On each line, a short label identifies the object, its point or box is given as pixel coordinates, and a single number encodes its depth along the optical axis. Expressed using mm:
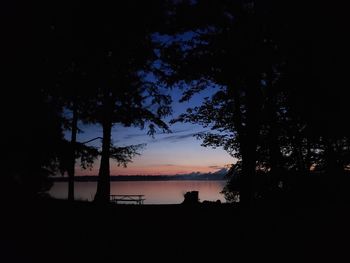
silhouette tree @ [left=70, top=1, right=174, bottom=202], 12797
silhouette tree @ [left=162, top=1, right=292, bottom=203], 13688
